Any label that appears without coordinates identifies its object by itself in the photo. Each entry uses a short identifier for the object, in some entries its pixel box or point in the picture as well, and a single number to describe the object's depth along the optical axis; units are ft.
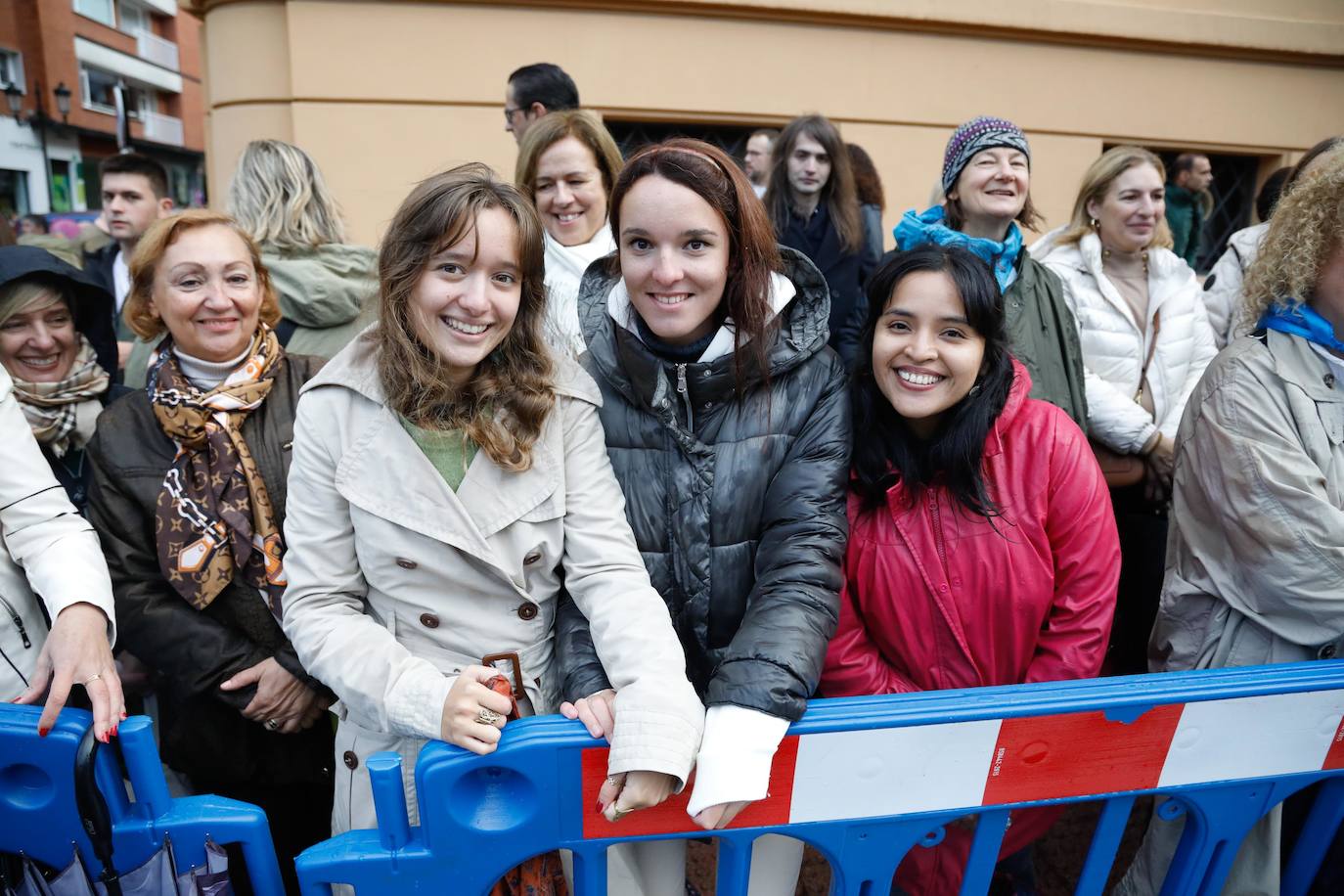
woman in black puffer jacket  5.41
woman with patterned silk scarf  6.13
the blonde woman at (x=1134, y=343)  8.93
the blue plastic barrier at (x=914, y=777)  4.28
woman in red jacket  5.78
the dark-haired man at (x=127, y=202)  13.32
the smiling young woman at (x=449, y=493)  4.99
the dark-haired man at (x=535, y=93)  11.75
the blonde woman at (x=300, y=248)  9.25
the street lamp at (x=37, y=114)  63.16
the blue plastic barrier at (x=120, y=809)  4.47
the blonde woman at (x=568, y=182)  9.27
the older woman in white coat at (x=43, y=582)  5.00
